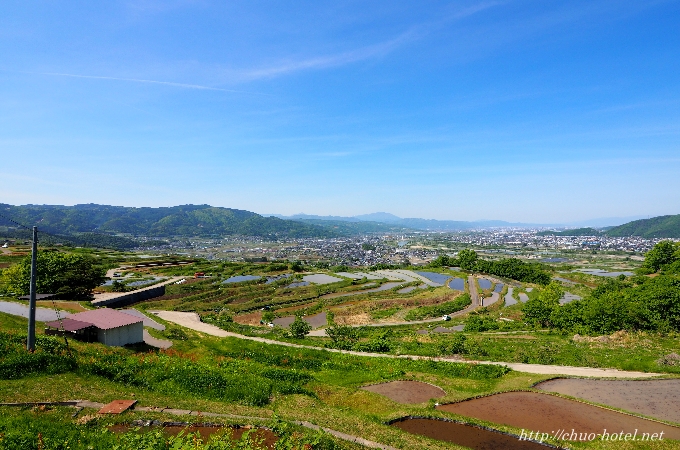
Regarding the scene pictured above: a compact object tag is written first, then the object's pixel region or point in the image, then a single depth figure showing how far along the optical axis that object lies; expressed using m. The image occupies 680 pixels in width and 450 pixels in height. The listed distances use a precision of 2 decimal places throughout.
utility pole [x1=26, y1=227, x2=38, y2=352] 16.84
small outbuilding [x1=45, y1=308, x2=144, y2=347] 22.62
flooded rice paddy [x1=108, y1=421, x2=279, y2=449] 11.62
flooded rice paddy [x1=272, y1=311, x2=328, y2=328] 47.92
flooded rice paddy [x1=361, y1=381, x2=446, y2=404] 18.46
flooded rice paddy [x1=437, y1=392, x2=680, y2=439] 15.21
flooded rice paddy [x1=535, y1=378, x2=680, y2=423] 17.11
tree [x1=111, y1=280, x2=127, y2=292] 56.69
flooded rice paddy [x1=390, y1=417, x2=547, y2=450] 13.62
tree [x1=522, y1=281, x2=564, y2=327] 43.94
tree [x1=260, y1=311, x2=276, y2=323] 46.97
